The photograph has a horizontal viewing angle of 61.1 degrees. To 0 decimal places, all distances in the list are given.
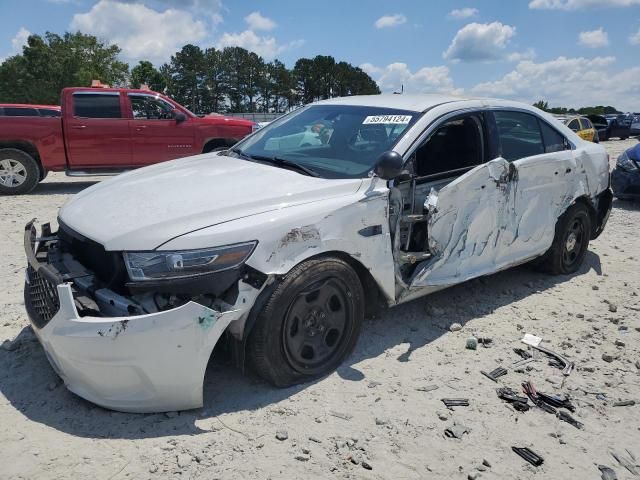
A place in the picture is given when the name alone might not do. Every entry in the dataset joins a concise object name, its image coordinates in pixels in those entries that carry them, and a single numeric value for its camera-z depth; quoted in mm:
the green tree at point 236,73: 90125
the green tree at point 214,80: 87312
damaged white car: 2725
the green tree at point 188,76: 85312
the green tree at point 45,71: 52594
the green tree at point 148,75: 72338
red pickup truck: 9484
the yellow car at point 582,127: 18047
